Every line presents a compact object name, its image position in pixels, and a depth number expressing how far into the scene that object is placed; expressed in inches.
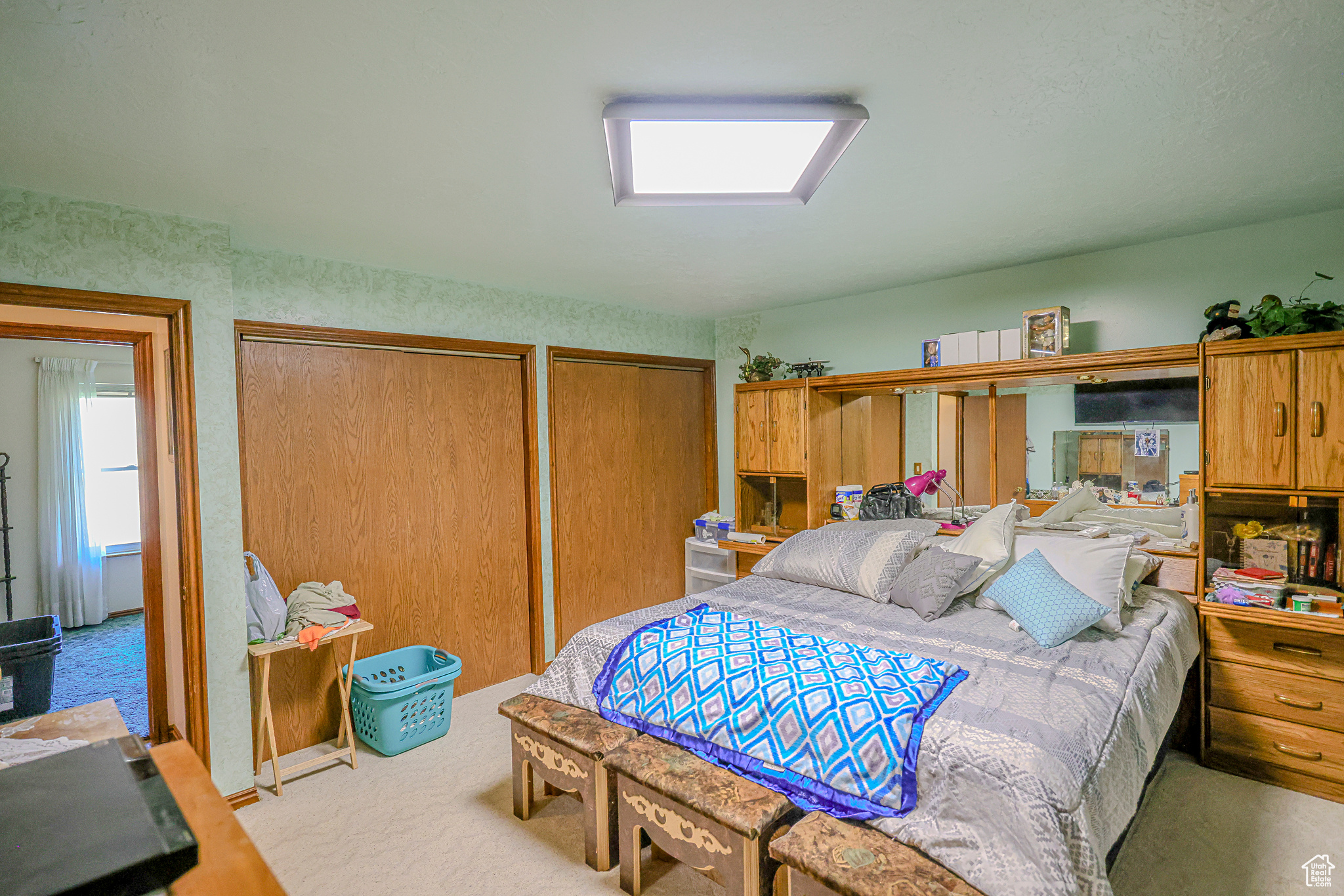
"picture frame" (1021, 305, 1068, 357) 121.9
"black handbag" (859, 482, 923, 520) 149.3
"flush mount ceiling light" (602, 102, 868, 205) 64.8
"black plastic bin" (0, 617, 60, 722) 109.4
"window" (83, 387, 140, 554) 186.1
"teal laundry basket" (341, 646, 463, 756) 114.8
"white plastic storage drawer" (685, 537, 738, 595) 172.9
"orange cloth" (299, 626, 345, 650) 105.9
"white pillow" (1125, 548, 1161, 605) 106.0
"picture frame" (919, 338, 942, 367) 140.6
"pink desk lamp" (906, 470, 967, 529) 146.6
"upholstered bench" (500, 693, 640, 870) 83.9
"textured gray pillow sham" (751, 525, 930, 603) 119.0
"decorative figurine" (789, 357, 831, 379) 164.7
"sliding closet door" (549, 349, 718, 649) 161.6
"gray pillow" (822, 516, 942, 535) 131.4
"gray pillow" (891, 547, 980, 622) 106.3
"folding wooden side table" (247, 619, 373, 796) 102.9
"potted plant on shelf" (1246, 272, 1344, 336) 95.3
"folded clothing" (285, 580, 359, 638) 110.3
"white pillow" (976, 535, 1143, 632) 98.6
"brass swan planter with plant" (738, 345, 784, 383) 168.9
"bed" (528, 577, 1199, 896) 58.4
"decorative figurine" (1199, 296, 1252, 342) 103.3
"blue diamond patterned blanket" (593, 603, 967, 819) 68.2
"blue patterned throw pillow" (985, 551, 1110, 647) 92.4
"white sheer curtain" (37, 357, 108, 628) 177.9
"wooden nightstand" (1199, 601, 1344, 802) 95.3
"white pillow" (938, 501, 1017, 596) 112.9
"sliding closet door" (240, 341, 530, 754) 118.3
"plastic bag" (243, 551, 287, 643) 107.2
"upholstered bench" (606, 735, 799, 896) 67.3
